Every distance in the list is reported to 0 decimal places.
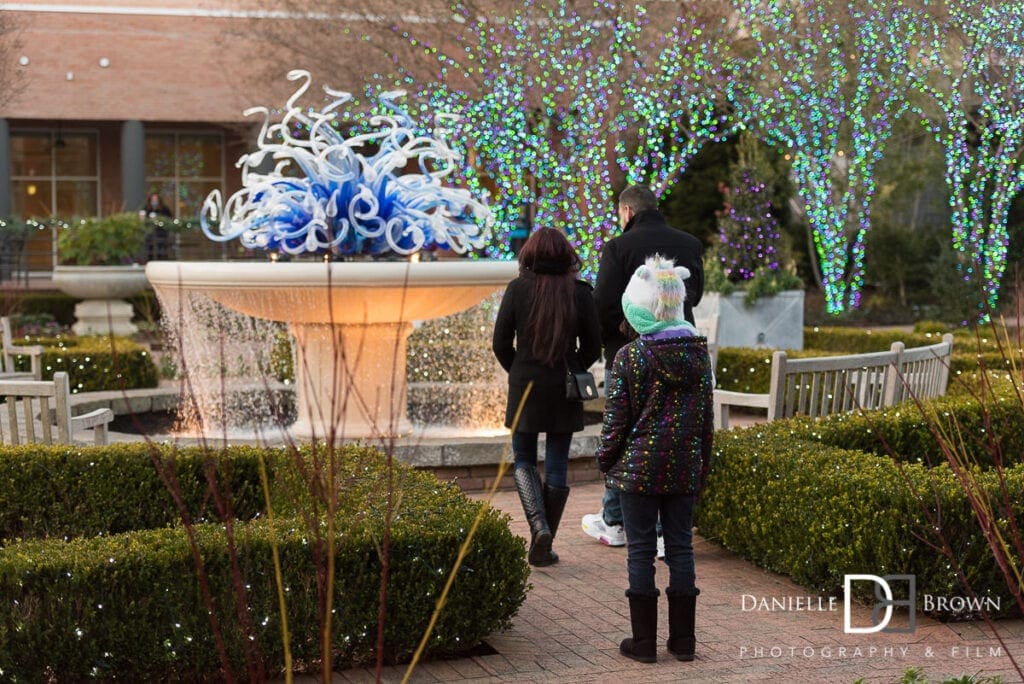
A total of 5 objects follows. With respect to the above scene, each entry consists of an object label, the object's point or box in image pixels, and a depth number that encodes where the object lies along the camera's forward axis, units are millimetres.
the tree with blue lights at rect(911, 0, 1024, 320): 17688
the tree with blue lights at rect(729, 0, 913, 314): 18953
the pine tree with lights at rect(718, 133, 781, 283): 18375
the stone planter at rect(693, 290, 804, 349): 17516
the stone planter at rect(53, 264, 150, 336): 18812
